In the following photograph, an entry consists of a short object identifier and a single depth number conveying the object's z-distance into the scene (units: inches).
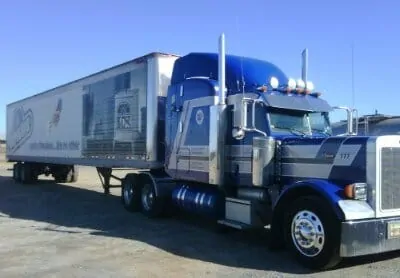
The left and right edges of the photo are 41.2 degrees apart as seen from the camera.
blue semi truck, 285.3
